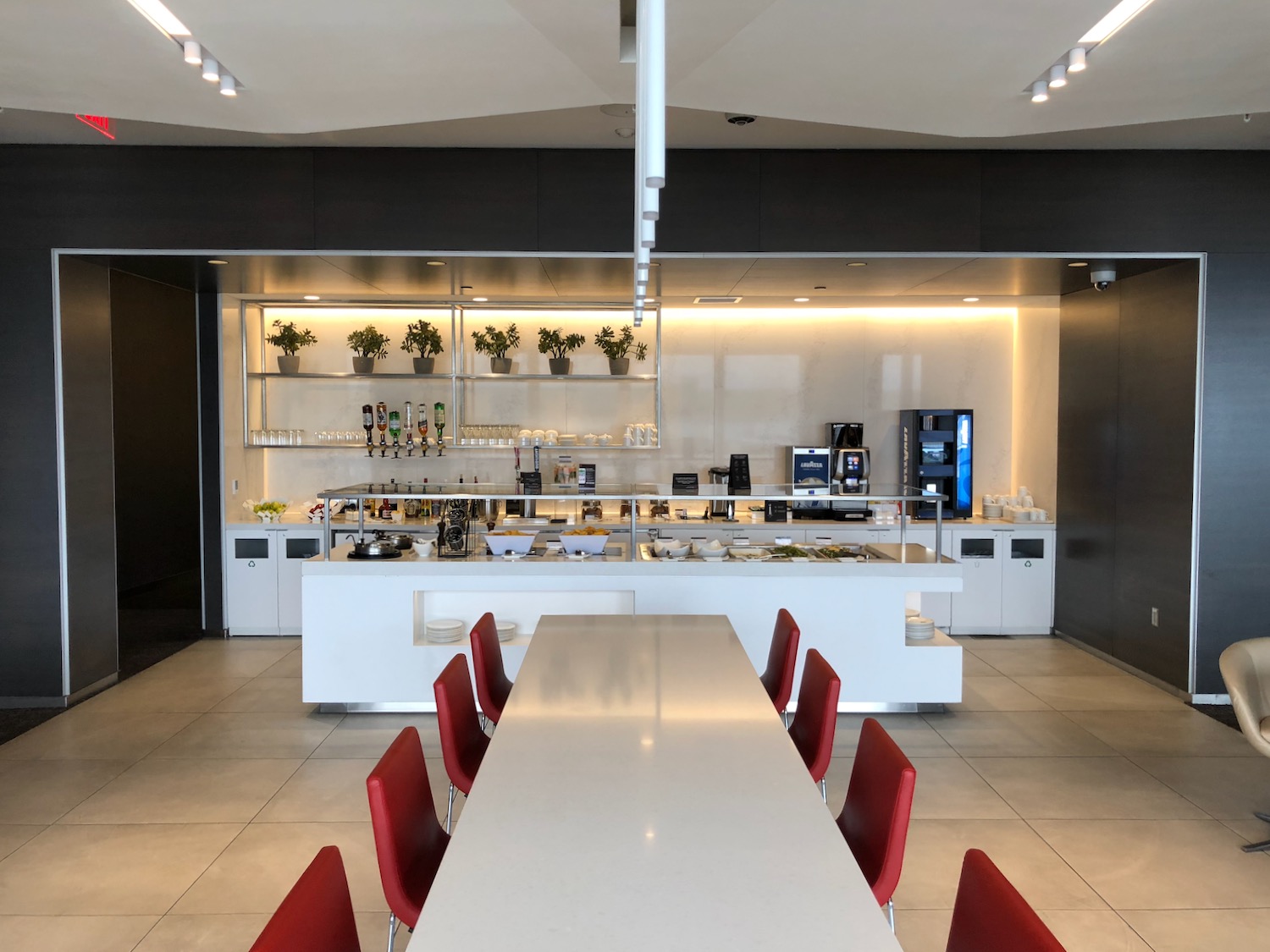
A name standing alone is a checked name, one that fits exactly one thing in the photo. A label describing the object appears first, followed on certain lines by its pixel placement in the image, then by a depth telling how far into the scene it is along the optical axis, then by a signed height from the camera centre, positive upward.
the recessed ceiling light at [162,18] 2.87 +1.36
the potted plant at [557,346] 7.20 +0.74
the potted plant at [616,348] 7.21 +0.72
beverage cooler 7.35 -0.14
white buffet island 5.03 -0.92
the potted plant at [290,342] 7.18 +0.76
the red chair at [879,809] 2.15 -0.93
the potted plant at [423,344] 7.20 +0.76
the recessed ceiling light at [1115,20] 2.85 +1.35
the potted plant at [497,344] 7.22 +0.75
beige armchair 3.52 -0.98
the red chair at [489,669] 3.51 -0.91
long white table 1.56 -0.82
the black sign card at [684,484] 5.12 -0.28
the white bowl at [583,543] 5.25 -0.59
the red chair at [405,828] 2.04 -0.93
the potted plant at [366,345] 7.20 +0.74
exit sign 4.91 +1.70
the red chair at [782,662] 3.49 -0.87
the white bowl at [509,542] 5.16 -0.58
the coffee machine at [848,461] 7.04 -0.17
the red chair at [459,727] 2.82 -0.94
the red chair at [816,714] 2.89 -0.91
